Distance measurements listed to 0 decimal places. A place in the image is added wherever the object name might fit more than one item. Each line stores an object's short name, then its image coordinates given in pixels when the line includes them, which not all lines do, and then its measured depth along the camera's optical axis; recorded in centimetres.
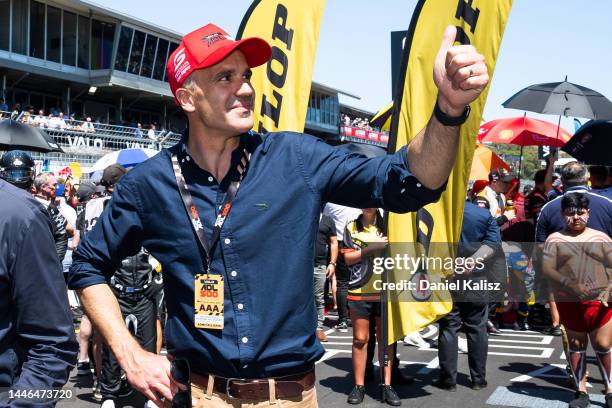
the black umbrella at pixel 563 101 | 927
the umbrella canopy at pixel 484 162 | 1292
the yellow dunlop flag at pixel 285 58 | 577
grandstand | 3022
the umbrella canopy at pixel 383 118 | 1352
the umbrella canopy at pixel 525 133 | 1287
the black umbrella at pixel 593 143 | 757
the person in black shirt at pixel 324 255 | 973
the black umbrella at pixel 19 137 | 859
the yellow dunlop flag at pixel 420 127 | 494
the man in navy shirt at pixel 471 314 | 682
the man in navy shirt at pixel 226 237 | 229
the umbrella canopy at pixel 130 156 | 786
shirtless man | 582
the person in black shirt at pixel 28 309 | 226
